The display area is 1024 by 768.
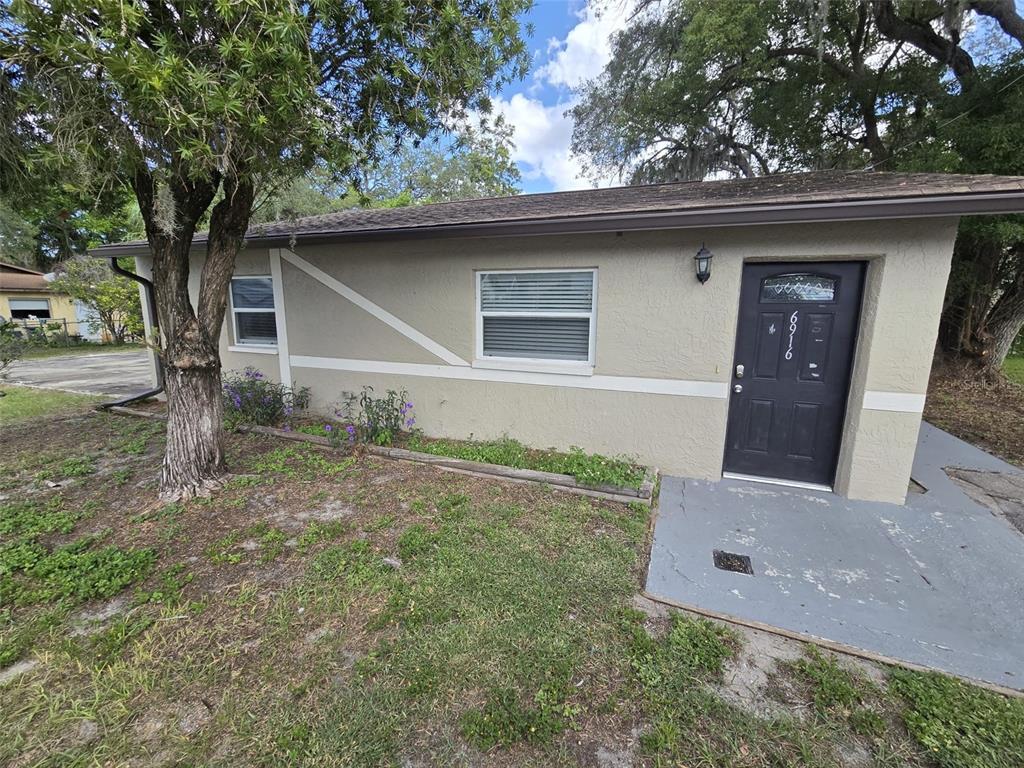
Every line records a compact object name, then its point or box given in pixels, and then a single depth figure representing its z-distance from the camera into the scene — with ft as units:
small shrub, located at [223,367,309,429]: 19.95
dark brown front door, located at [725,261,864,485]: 13.19
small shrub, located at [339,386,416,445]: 17.38
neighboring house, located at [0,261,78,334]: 61.77
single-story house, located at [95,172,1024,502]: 12.17
